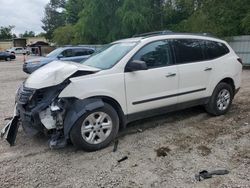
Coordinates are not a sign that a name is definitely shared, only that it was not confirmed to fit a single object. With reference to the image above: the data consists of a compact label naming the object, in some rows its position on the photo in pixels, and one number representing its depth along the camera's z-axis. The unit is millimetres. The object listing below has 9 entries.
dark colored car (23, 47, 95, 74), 8530
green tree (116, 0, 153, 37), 18293
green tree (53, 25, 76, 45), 29976
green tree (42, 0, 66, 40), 51836
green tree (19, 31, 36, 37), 76382
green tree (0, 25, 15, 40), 61501
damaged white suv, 2821
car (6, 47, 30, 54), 34463
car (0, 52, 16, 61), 23366
